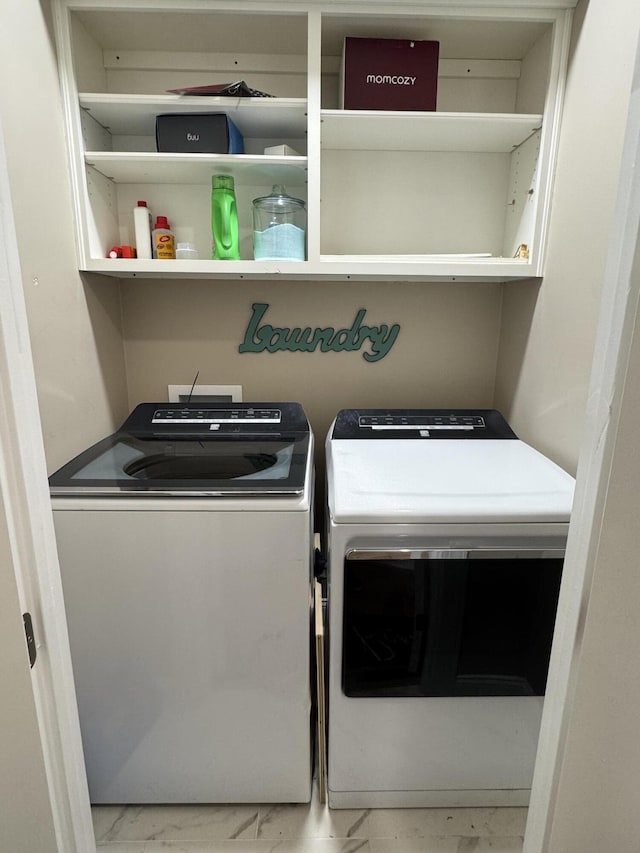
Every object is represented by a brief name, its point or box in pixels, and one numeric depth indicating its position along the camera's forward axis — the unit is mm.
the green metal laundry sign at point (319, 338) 1920
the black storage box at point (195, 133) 1473
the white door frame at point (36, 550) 585
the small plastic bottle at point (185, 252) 1588
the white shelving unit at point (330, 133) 1418
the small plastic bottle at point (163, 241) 1629
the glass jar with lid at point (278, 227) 1535
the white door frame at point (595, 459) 527
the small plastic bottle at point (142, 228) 1634
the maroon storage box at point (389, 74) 1439
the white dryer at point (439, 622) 1184
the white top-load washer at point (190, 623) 1192
